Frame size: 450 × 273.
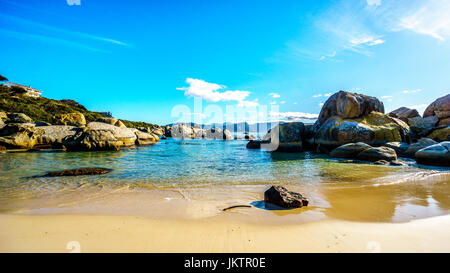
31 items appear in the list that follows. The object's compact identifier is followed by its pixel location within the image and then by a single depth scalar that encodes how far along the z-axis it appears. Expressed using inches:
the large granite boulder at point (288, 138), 698.8
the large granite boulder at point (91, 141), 625.0
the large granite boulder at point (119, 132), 757.5
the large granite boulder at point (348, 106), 663.8
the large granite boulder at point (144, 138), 936.9
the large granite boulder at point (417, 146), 476.1
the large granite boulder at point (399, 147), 509.8
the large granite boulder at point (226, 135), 1879.9
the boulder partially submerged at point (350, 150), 486.9
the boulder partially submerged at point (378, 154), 428.5
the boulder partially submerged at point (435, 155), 372.8
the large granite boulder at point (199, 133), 2177.7
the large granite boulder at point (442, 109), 811.6
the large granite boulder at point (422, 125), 668.7
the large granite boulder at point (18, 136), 596.1
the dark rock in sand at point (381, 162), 408.5
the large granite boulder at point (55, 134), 676.7
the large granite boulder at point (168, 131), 2411.7
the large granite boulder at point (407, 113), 1025.7
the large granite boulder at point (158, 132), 2194.9
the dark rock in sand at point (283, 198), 157.5
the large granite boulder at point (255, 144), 845.8
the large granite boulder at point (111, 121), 932.0
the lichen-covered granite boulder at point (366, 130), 589.9
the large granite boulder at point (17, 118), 872.2
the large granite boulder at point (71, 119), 877.8
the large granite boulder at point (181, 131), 2161.7
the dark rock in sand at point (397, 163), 398.2
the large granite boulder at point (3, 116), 873.8
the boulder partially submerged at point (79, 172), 289.7
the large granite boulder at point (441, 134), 577.4
